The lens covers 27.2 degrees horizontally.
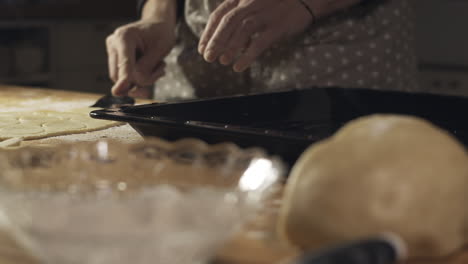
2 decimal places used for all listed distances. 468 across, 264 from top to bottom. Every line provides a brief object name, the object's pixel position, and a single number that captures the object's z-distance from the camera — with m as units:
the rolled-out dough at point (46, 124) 1.40
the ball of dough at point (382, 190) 0.68
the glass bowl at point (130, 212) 0.61
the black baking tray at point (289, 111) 1.07
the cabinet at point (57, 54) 4.93
